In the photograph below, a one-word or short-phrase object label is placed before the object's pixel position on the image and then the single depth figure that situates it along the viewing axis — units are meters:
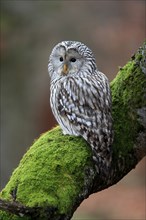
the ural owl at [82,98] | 10.20
